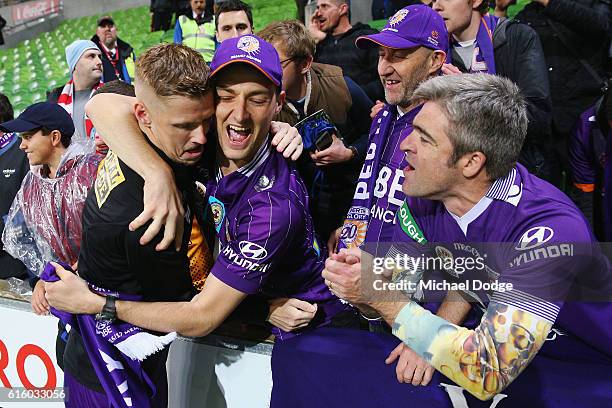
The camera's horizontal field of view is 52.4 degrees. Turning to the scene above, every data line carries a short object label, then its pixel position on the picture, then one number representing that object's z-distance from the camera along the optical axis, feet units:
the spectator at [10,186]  11.67
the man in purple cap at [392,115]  7.84
